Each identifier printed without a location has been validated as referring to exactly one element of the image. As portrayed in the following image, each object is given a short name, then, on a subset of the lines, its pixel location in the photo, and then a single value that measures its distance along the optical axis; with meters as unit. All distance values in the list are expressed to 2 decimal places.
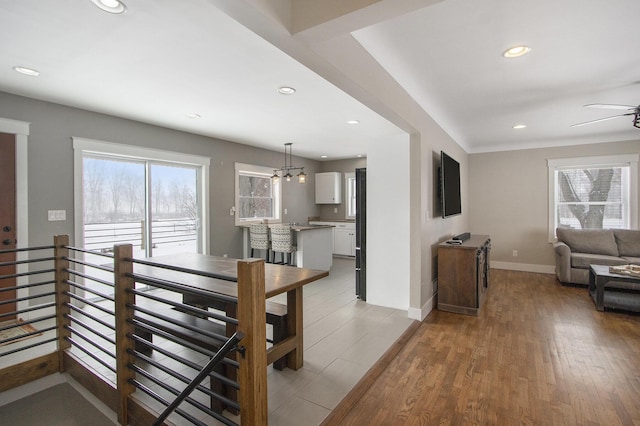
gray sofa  4.74
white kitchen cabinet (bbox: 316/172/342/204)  7.72
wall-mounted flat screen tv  3.83
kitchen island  5.28
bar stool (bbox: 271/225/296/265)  5.16
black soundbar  4.40
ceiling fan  3.03
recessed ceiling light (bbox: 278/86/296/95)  3.11
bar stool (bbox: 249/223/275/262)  5.46
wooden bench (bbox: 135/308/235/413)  1.74
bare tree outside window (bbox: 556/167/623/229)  5.31
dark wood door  3.23
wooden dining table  2.09
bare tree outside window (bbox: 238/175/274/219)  6.11
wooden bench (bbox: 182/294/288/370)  2.40
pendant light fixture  6.37
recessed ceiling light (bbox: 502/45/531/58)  2.34
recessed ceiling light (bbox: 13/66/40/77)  2.65
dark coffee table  3.64
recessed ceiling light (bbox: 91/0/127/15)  1.78
